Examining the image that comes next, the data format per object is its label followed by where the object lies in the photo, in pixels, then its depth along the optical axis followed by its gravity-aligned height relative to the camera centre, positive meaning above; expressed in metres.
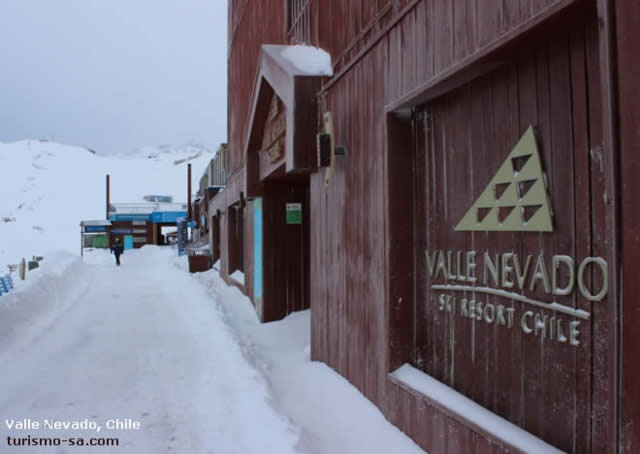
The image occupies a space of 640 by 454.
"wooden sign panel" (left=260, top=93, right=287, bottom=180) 7.64 +1.68
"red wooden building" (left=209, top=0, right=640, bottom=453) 1.98 +0.09
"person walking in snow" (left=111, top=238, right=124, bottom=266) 27.36 -0.58
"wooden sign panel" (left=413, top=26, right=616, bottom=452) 2.27 -0.08
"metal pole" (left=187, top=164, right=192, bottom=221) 40.14 +2.83
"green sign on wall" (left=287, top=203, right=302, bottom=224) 9.01 +0.44
